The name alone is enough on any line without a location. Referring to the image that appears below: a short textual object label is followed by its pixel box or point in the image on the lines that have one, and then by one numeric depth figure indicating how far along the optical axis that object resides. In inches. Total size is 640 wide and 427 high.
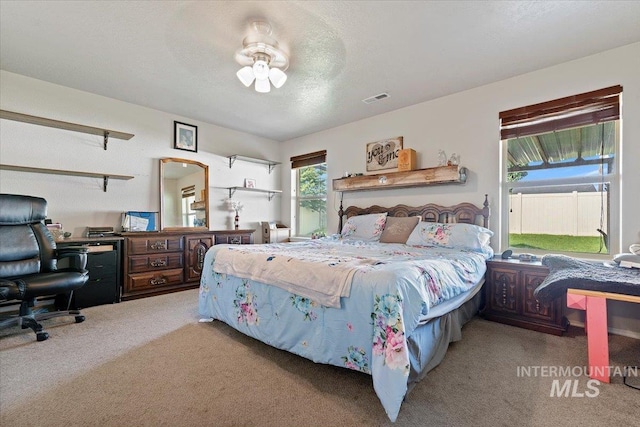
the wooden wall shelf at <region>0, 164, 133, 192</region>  118.6
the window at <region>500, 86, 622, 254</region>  103.0
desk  121.6
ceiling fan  91.0
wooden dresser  136.9
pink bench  67.8
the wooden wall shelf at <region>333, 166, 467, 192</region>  129.8
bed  57.9
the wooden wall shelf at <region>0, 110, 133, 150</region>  114.7
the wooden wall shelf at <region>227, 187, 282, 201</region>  191.9
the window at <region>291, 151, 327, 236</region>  198.2
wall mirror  162.1
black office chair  93.5
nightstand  95.8
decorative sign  157.2
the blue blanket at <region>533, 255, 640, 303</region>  66.4
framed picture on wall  166.4
